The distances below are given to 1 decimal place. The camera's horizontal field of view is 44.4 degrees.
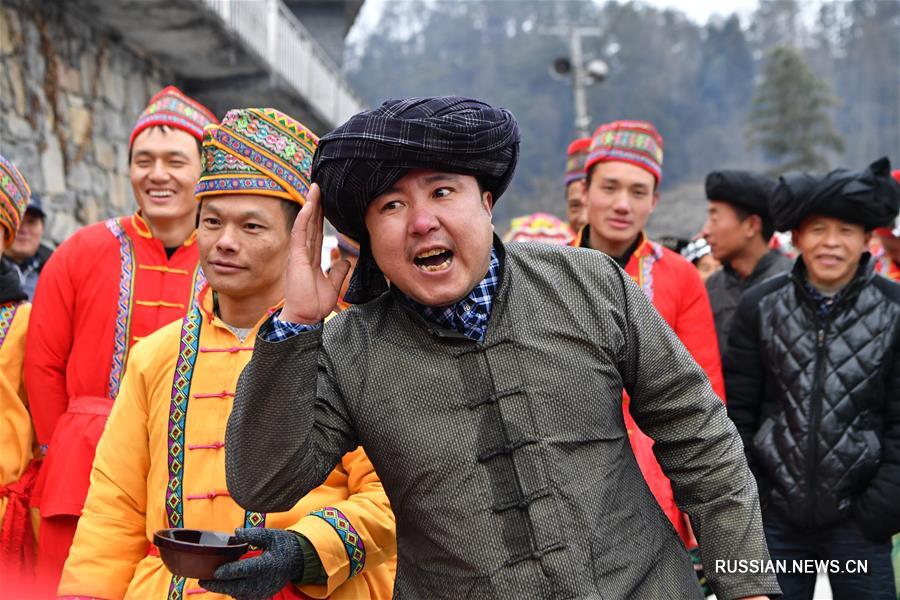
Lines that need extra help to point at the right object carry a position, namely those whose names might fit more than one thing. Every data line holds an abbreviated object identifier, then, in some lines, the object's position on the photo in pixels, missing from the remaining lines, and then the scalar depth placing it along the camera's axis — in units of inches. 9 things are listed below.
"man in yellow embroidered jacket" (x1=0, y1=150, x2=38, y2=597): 155.5
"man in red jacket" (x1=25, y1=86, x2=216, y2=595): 150.0
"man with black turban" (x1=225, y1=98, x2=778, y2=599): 90.0
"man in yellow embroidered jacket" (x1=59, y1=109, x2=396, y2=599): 112.7
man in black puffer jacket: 157.5
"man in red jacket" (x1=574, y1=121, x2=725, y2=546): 171.8
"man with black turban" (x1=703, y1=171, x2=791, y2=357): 231.0
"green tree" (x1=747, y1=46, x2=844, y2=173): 1814.7
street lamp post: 834.2
